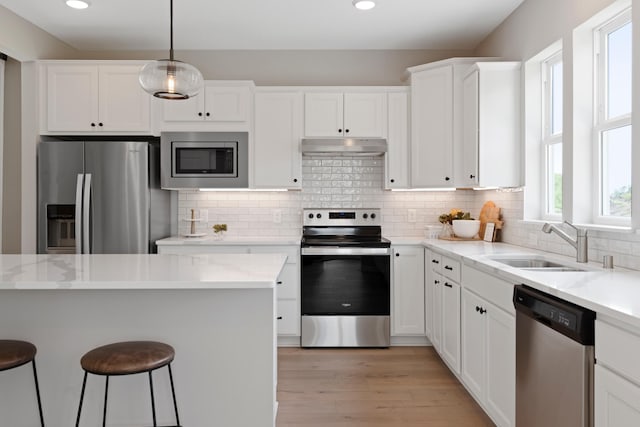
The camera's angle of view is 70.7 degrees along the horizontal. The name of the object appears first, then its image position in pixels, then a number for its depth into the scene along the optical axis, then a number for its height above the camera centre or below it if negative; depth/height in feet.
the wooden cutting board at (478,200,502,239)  12.58 -0.12
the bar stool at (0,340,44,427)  6.12 -1.99
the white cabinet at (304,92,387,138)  13.64 +2.93
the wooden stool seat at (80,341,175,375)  5.96 -2.01
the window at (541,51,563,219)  10.36 +1.80
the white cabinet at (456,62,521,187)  11.39 +2.21
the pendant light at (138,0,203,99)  7.14 +2.14
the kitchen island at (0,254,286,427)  7.22 -2.17
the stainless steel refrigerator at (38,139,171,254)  12.21 +0.46
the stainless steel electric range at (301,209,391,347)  12.72 -2.34
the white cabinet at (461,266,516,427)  7.25 -2.39
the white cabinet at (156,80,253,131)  13.34 +3.01
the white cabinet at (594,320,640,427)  4.36 -1.71
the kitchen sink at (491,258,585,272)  9.04 -1.05
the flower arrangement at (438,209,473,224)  13.39 -0.15
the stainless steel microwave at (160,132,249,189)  13.26 +1.52
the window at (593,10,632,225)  8.04 +1.62
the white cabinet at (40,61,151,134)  12.96 +3.29
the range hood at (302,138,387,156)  13.15 +1.92
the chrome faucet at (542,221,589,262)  8.11 -0.53
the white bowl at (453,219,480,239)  12.94 -0.47
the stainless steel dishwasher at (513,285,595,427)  5.14 -1.92
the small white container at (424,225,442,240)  13.93 -0.64
